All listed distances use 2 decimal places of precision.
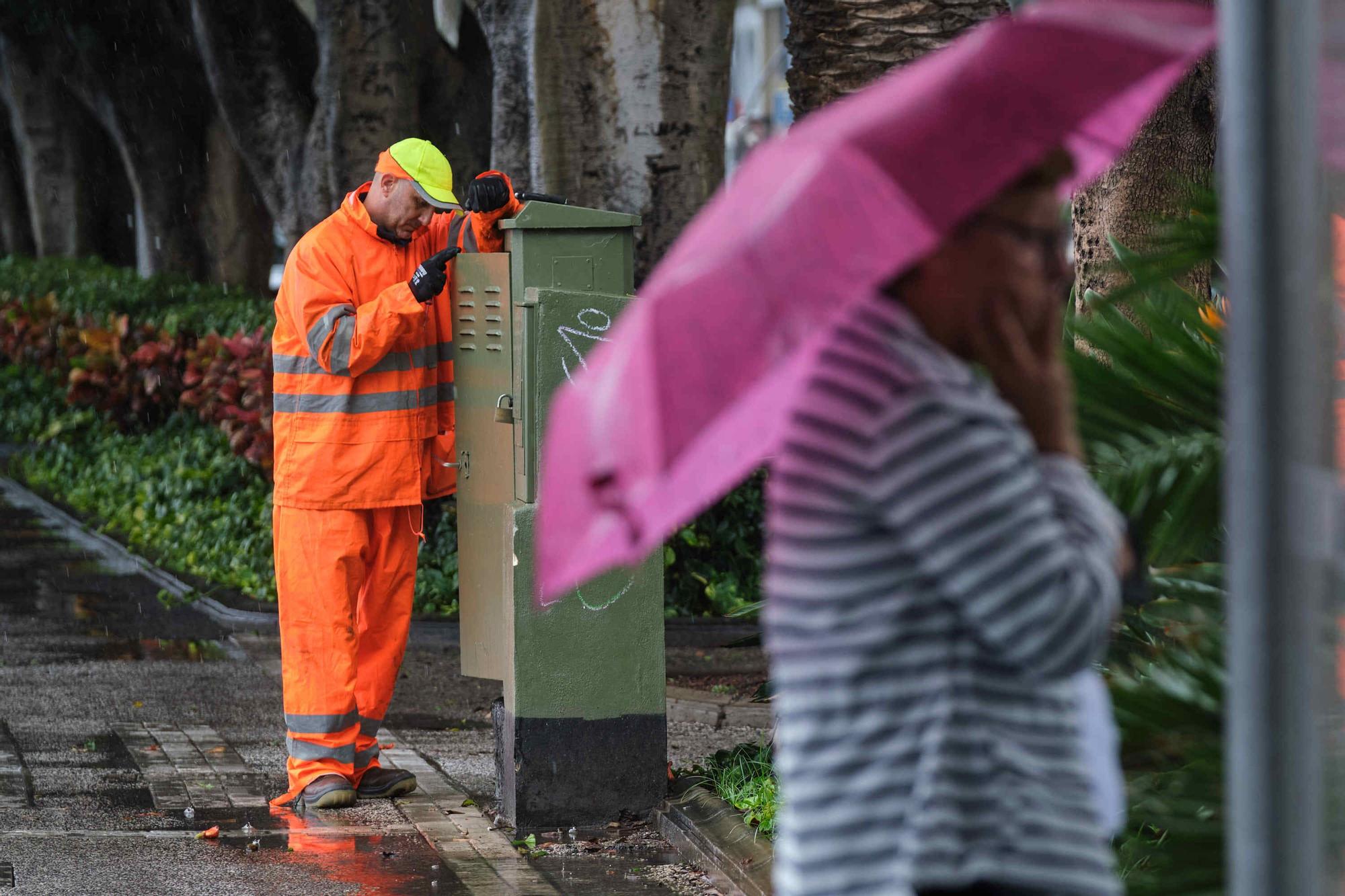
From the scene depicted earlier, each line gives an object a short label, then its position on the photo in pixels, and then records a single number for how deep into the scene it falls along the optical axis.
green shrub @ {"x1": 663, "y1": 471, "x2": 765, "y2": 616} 18.97
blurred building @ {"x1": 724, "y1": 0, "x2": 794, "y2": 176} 98.00
